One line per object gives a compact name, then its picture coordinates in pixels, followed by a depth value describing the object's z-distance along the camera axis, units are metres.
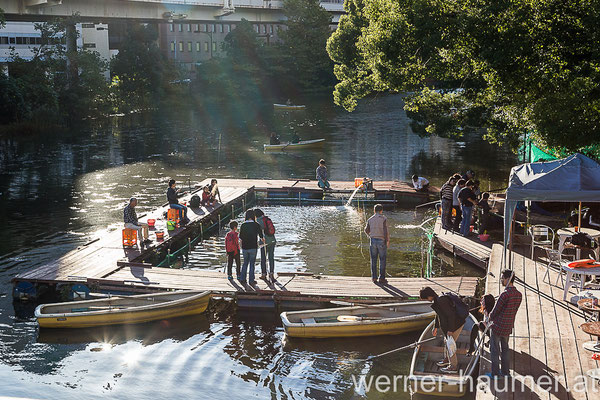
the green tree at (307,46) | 109.69
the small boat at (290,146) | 54.84
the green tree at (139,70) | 91.56
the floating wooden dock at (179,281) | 19.92
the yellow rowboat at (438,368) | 14.04
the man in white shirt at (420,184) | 35.78
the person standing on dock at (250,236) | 20.05
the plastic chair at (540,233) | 20.44
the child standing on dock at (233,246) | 20.92
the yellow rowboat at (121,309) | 19.00
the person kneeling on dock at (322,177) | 36.72
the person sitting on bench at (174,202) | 27.97
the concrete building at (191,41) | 125.38
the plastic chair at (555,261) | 18.46
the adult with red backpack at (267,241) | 20.78
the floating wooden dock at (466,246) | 23.09
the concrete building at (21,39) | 85.31
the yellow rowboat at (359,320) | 17.95
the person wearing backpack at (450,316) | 14.38
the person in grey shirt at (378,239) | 19.69
